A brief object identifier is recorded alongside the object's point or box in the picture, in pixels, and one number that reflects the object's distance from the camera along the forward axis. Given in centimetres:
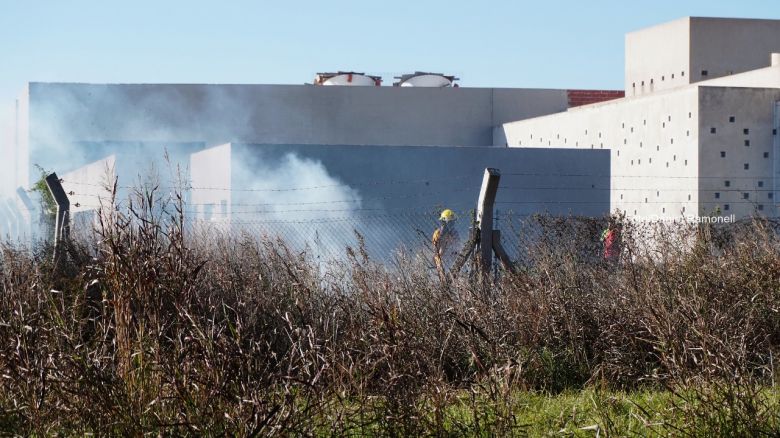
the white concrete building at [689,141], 3566
